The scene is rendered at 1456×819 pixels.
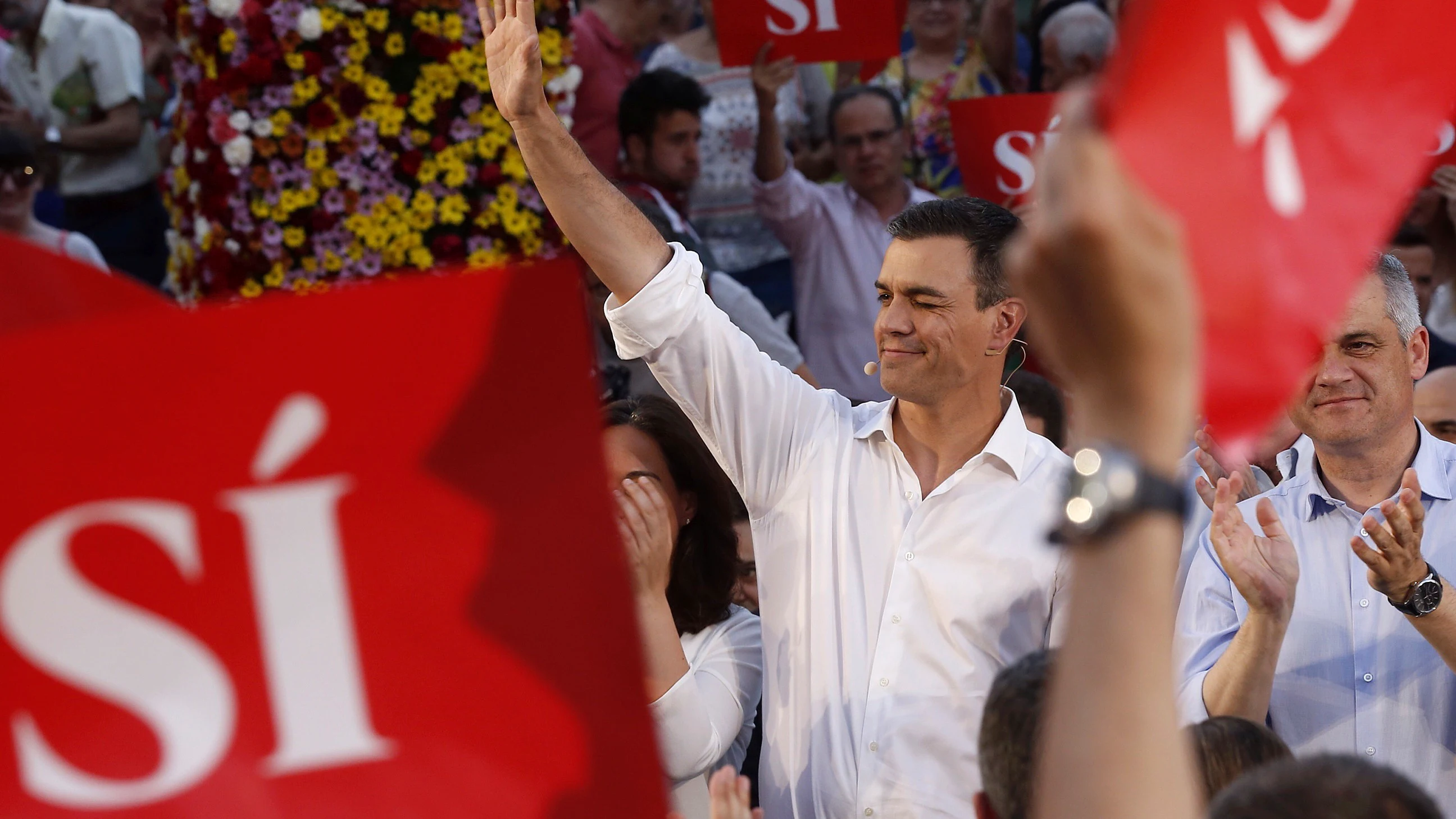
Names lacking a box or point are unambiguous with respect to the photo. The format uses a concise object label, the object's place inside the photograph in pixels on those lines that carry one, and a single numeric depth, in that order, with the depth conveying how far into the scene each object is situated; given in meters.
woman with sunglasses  11.41
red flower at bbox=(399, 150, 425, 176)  10.52
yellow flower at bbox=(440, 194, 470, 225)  10.55
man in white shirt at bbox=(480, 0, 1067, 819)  5.58
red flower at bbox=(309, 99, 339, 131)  10.39
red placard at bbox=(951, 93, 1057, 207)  10.98
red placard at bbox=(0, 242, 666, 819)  3.31
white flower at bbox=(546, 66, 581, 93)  10.59
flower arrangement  10.34
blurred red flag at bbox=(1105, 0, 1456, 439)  2.65
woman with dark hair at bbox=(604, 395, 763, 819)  5.68
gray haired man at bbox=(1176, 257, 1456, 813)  5.66
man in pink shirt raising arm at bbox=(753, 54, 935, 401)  11.80
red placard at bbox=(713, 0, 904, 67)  11.06
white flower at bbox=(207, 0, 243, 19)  10.18
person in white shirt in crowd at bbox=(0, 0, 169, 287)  12.98
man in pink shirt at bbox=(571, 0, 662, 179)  12.18
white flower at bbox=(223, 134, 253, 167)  10.34
